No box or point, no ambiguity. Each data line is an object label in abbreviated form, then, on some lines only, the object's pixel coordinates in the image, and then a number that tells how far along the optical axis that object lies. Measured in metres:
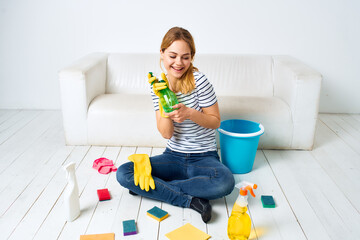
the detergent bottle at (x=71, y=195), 1.57
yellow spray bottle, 1.46
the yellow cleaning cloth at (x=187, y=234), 1.48
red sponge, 1.76
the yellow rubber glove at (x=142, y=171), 1.69
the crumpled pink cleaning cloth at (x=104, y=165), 2.06
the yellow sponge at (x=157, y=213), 1.60
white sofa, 2.33
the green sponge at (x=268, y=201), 1.71
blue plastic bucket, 1.99
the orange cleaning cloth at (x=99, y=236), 1.46
